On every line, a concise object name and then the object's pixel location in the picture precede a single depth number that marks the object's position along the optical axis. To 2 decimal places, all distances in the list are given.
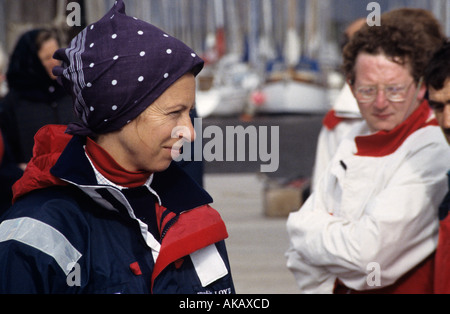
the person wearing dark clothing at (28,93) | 9.35
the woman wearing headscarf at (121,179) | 3.87
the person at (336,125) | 8.83
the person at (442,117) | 5.59
